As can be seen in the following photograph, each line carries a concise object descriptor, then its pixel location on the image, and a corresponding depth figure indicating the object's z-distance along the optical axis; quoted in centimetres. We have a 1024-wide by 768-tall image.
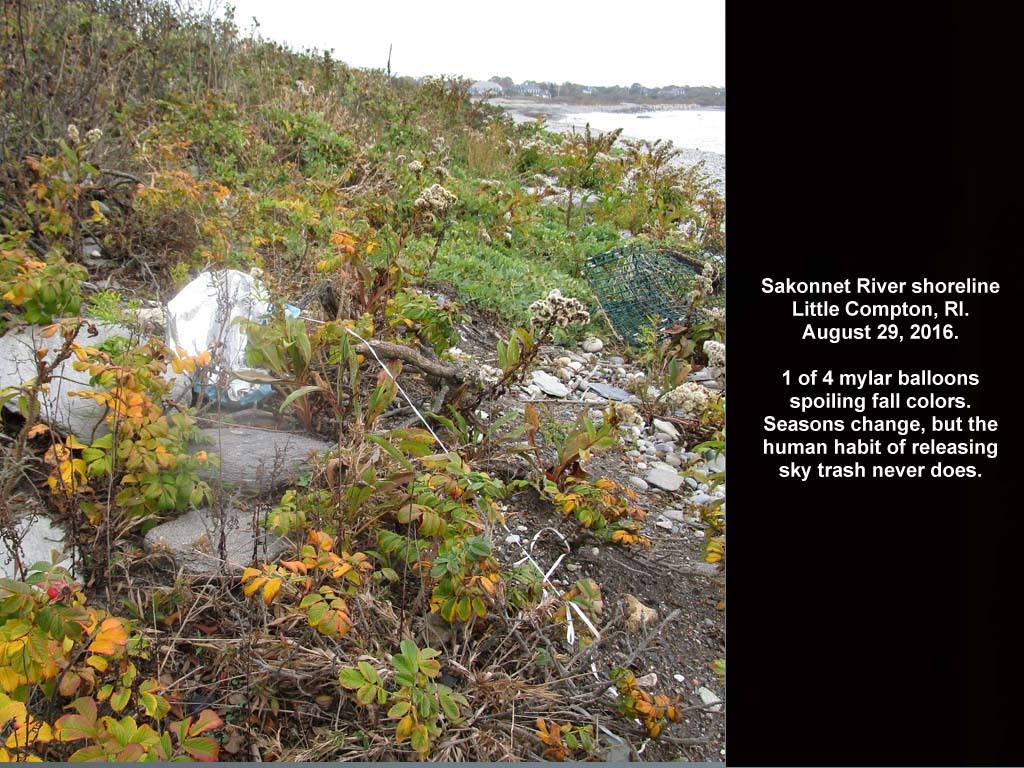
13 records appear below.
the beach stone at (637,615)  231
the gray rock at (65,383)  250
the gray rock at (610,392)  385
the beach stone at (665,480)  320
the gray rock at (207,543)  217
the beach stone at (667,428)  363
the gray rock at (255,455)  248
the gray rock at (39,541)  216
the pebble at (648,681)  216
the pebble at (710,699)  213
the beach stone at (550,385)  374
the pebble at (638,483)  316
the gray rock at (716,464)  339
